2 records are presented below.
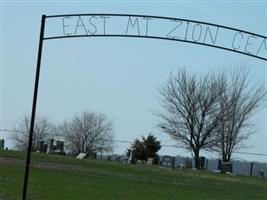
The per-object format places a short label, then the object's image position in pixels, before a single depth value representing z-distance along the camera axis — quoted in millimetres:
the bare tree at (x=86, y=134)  72312
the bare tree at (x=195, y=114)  53875
